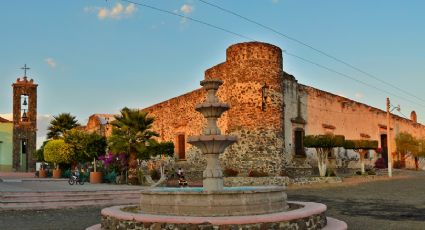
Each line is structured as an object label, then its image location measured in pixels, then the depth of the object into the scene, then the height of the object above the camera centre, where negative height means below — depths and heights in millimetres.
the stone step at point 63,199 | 14031 -1324
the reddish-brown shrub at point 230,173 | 23750 -920
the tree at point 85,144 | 27016 +634
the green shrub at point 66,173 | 30853 -1107
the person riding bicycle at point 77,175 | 22250 -884
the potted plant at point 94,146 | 26953 +524
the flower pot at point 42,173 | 32094 -1126
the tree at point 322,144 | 24984 +468
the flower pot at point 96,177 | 24547 -1086
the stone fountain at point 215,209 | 7383 -968
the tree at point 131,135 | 23062 +960
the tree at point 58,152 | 27703 +225
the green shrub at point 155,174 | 26716 -1082
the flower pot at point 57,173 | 31453 -1106
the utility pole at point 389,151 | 29089 +57
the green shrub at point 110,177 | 24109 -1075
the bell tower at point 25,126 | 39750 +2500
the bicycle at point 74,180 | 22203 -1106
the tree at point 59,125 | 35281 +2219
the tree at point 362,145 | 27923 +448
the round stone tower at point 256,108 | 24250 +2289
